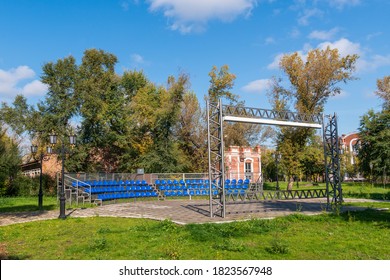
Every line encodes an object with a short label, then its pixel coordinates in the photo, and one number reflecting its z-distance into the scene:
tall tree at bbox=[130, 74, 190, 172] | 33.41
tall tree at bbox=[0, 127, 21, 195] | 31.25
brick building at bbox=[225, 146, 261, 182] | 47.44
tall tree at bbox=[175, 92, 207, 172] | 38.85
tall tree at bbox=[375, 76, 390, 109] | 44.91
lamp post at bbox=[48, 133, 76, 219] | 14.97
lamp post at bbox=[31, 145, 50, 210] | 19.69
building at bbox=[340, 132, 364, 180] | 64.12
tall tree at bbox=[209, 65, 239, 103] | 39.66
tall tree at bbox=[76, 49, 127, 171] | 33.09
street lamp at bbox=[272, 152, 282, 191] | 33.17
